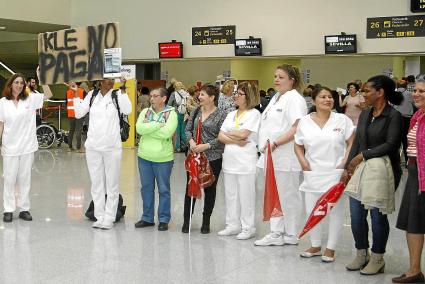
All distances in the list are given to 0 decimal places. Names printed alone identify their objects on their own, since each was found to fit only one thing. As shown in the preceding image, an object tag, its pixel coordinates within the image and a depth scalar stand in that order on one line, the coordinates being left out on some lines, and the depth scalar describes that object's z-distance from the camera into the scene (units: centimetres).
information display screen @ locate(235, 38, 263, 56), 1789
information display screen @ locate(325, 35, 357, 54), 1642
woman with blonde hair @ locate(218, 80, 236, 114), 827
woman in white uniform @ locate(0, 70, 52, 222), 721
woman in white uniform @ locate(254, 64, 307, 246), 617
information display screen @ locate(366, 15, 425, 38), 1571
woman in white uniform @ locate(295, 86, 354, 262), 564
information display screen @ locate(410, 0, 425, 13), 1567
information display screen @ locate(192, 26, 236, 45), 1855
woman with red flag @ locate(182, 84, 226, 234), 676
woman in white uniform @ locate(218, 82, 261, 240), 652
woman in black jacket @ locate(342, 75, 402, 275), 516
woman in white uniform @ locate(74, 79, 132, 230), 686
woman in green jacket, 687
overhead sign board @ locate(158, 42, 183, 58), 1944
